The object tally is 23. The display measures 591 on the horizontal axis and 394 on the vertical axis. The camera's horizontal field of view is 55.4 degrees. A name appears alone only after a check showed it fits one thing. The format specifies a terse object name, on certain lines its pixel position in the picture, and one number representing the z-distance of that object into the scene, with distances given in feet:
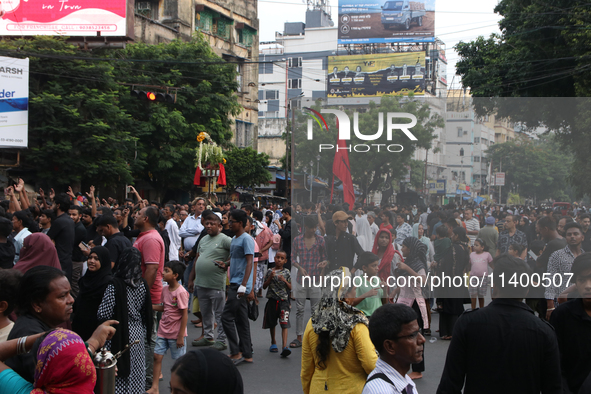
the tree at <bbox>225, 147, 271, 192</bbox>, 113.60
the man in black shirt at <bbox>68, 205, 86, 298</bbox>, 24.75
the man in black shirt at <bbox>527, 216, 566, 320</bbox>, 18.99
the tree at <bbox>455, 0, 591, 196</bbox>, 47.57
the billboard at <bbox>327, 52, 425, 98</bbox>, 156.56
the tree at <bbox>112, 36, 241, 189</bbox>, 92.29
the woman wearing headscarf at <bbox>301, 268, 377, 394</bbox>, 11.47
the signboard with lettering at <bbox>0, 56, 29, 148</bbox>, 64.54
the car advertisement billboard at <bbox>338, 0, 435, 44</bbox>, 159.33
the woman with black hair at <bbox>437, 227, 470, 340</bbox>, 19.88
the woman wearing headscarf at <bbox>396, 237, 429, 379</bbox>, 19.40
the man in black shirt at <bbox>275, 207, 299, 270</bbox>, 32.48
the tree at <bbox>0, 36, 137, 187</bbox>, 73.00
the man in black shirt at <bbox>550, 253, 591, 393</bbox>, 11.46
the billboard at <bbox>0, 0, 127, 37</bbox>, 85.97
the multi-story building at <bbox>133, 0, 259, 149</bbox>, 114.01
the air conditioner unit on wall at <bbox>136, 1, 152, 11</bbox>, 116.78
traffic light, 48.80
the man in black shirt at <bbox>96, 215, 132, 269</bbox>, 18.30
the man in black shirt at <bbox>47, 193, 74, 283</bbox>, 22.58
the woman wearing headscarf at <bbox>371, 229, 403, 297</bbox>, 19.30
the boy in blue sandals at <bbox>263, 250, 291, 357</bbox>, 23.22
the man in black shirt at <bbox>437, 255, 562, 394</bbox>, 10.14
